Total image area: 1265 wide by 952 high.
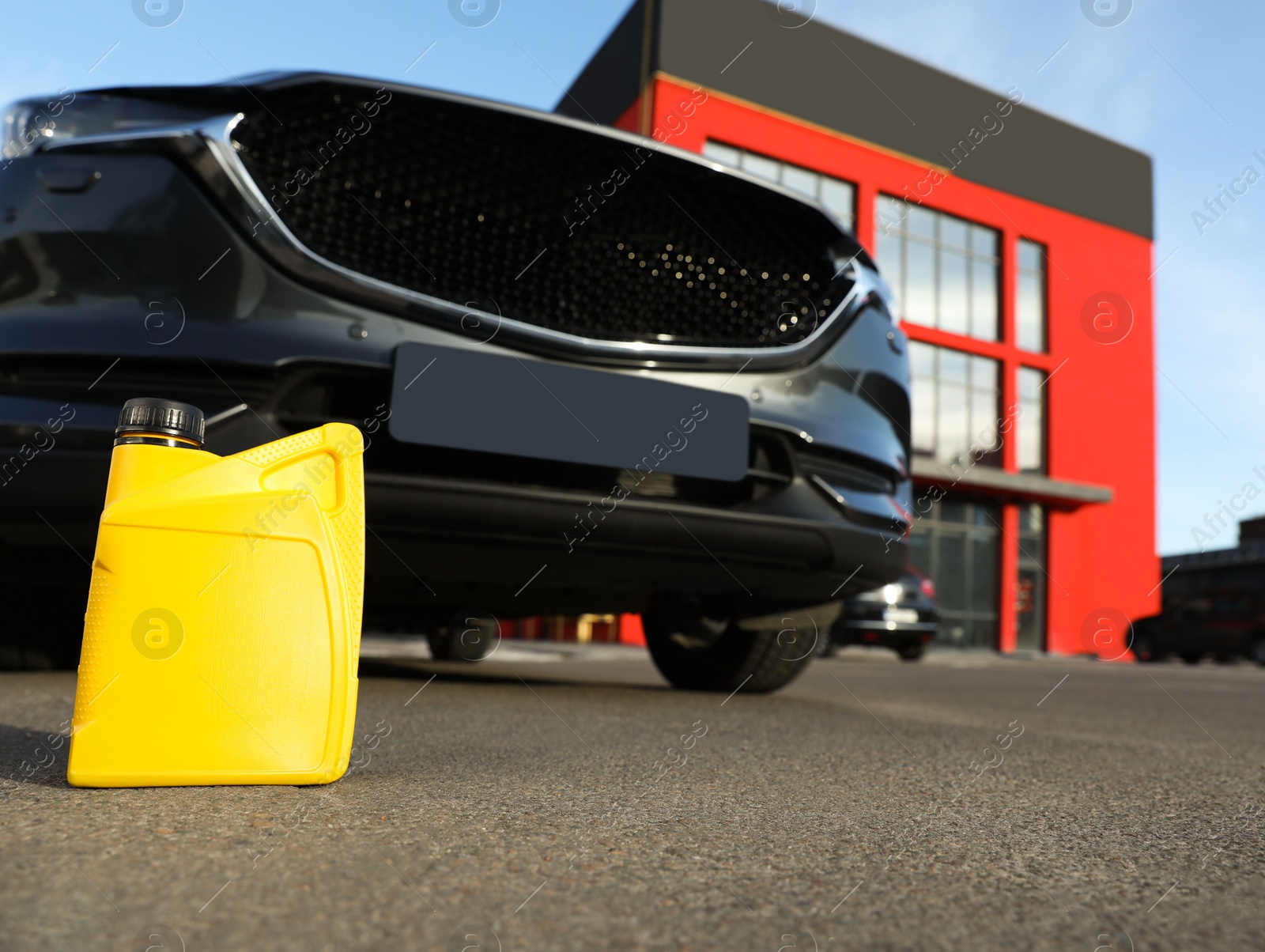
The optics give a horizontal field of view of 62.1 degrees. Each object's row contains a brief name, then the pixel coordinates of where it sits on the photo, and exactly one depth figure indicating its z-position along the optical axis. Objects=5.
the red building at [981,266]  18.86
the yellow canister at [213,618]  1.35
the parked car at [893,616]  11.25
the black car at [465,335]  2.07
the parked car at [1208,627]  17.80
